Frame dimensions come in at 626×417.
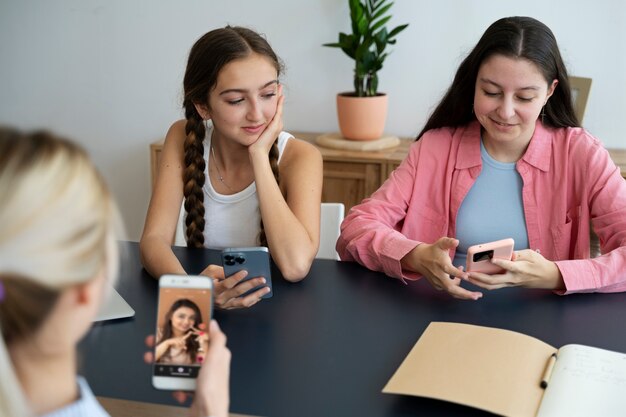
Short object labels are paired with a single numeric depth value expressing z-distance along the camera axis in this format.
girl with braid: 1.98
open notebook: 1.28
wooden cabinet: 3.27
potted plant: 3.27
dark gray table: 1.33
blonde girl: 0.83
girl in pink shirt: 1.96
